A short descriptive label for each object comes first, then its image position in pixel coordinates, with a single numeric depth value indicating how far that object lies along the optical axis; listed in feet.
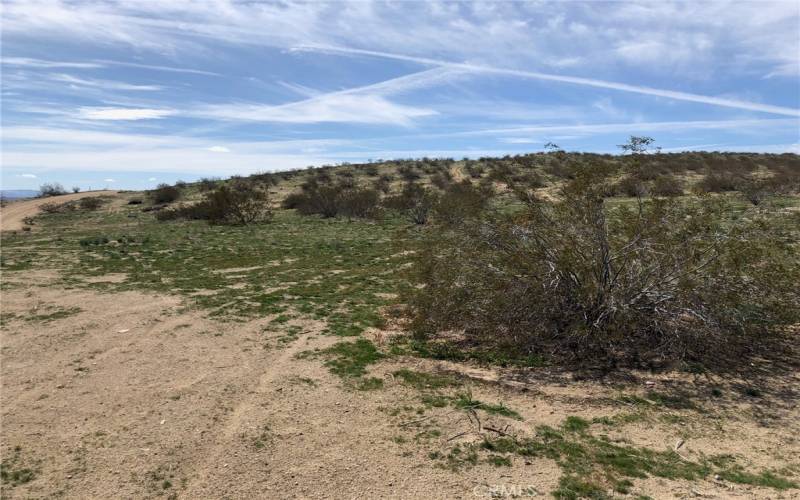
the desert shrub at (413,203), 88.79
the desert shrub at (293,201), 116.40
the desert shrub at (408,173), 155.02
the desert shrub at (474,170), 150.54
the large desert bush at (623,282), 23.65
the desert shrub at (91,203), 134.21
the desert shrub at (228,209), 96.63
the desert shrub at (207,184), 157.85
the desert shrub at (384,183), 138.55
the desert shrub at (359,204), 102.94
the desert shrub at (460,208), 29.14
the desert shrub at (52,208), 129.77
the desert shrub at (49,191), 181.47
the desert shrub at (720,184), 93.97
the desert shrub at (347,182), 134.92
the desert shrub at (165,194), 140.36
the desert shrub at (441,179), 137.08
